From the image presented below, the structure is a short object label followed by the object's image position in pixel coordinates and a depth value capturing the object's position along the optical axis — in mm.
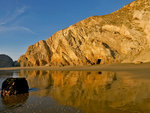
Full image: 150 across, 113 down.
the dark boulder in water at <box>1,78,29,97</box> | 7994
